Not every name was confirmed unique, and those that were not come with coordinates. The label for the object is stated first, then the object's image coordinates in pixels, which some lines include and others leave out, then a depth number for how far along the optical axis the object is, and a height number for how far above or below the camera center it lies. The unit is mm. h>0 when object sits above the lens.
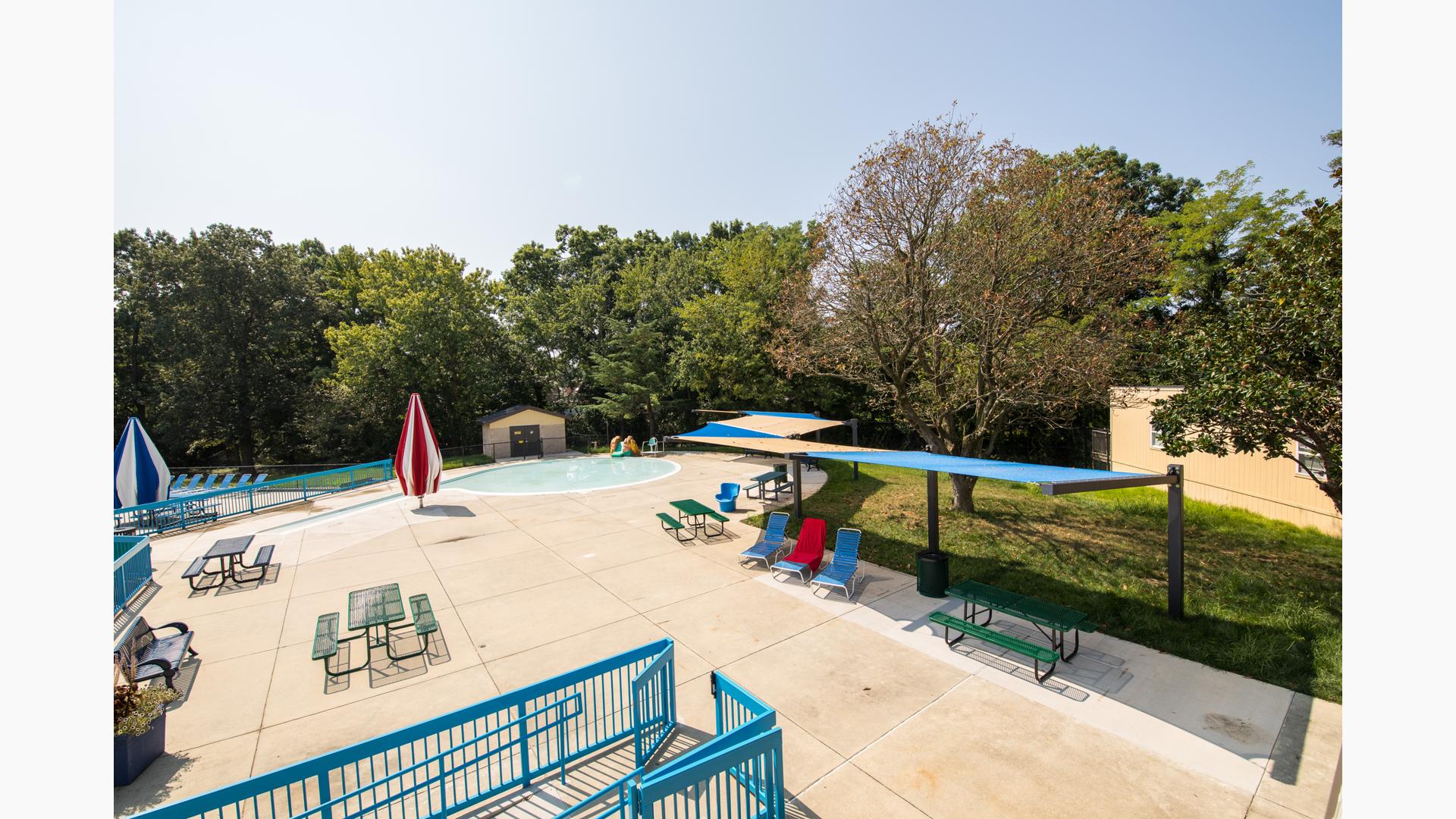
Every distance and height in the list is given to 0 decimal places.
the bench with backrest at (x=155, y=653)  6219 -3012
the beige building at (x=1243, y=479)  13102 -2268
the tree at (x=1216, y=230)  27219 +8947
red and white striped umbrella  15938 -1479
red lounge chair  10016 -2892
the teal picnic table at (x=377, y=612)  7297 -2888
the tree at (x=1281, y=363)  7793 +555
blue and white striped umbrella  11227 -1212
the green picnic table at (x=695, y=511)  12921 -2571
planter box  4844 -3208
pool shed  30703 -1449
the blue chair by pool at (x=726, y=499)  15812 -2763
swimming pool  20891 -3032
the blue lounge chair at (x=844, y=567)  9242 -2928
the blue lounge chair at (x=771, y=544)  10672 -2866
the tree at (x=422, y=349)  32750 +3938
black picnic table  10076 -2678
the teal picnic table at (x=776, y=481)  16973 -2541
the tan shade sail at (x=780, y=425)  14062 -546
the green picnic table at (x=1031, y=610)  6777 -2812
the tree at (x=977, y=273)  12578 +3203
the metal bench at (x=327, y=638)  6645 -2986
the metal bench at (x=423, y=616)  7043 -2889
